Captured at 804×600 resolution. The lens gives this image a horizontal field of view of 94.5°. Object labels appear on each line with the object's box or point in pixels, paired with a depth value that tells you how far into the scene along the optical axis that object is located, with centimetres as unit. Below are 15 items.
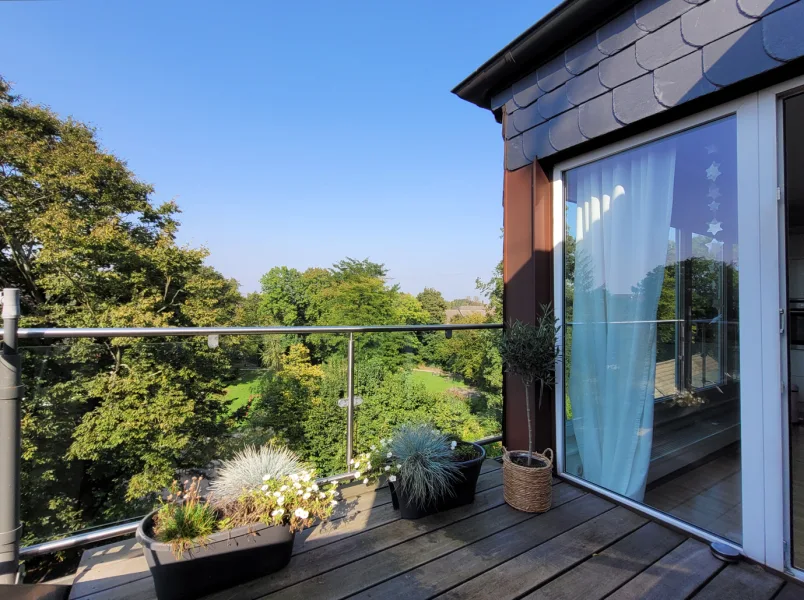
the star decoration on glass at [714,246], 175
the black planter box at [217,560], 133
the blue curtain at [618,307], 203
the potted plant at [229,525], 134
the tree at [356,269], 2228
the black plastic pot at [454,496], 195
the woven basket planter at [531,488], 198
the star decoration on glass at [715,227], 174
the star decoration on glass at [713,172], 175
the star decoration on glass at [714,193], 175
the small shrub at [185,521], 135
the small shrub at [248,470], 164
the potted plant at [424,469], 192
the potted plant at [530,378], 199
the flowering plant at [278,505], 151
